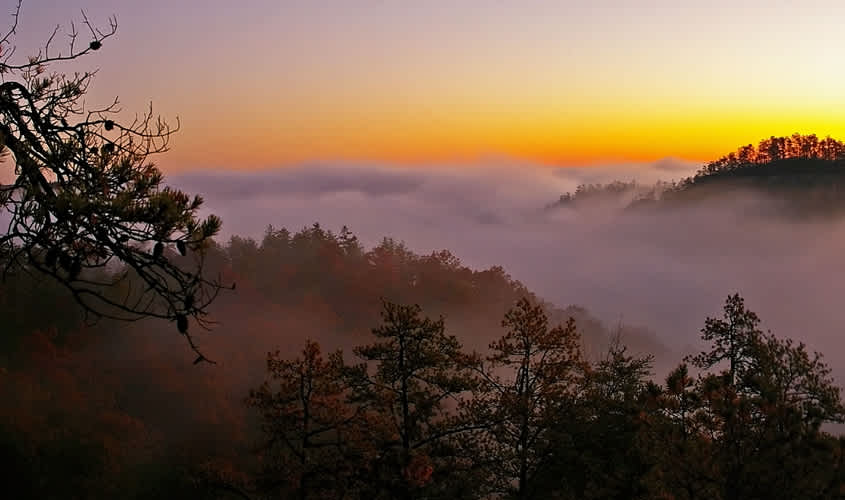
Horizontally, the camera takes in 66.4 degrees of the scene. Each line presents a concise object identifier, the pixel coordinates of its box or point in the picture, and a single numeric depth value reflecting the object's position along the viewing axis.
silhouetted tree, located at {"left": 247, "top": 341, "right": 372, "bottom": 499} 15.96
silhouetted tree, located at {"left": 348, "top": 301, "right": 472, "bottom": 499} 17.20
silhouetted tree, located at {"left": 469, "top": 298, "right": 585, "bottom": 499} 17.72
